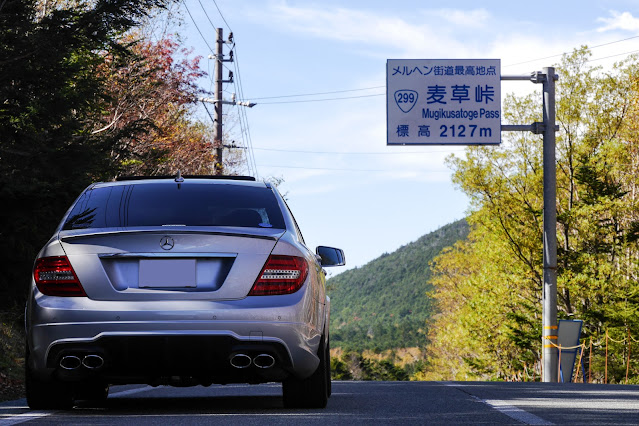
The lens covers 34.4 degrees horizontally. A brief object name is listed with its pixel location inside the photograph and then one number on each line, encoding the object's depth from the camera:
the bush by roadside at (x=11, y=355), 11.10
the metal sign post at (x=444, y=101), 24.61
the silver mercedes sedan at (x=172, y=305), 6.61
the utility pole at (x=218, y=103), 37.72
